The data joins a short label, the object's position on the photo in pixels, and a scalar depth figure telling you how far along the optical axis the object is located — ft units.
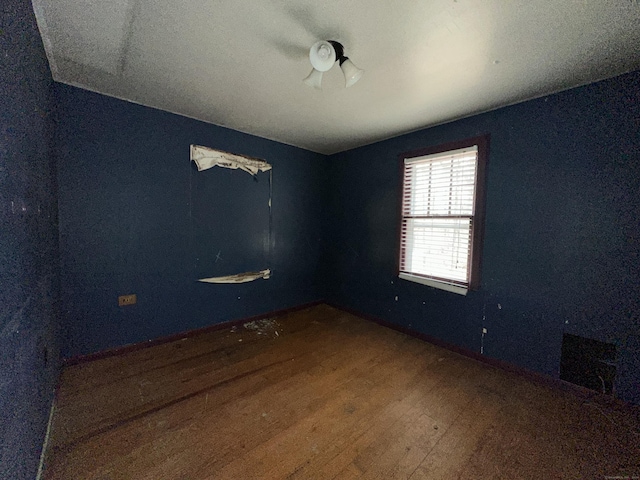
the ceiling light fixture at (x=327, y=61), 4.87
